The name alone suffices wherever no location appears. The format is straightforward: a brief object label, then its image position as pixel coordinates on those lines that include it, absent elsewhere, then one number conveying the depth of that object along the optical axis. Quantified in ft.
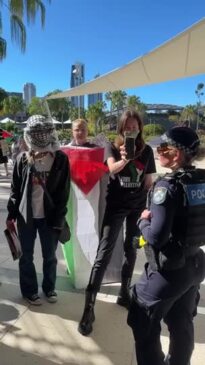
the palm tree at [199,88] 255.19
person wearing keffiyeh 9.91
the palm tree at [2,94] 154.22
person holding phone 9.63
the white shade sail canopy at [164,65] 10.77
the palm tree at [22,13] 40.68
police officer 5.72
